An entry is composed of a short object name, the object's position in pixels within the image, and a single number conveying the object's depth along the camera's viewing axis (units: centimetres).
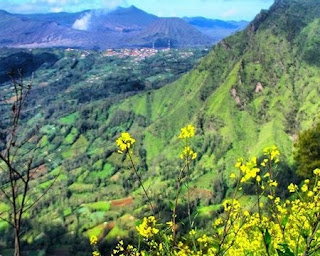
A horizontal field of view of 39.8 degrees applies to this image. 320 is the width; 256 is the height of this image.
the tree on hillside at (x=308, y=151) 6469
